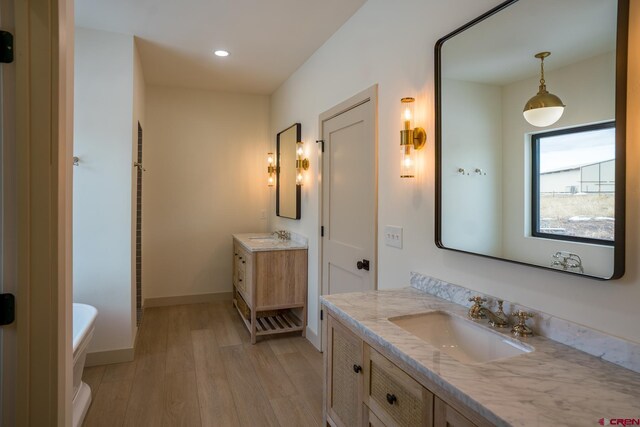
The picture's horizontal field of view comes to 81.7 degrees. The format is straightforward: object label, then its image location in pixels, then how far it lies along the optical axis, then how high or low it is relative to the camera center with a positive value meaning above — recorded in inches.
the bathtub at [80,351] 83.8 -32.1
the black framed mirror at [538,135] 45.5 +11.5
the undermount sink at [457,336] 55.7 -20.2
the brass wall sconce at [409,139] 79.5 +15.6
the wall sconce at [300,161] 148.7 +20.1
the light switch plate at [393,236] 87.8 -5.9
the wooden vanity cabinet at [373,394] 43.3 -25.9
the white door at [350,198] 99.1 +4.2
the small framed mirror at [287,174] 154.2 +16.9
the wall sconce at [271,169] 187.1 +21.2
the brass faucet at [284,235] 164.9 -10.7
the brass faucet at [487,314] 57.2 -16.2
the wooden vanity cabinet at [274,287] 137.6 -29.3
